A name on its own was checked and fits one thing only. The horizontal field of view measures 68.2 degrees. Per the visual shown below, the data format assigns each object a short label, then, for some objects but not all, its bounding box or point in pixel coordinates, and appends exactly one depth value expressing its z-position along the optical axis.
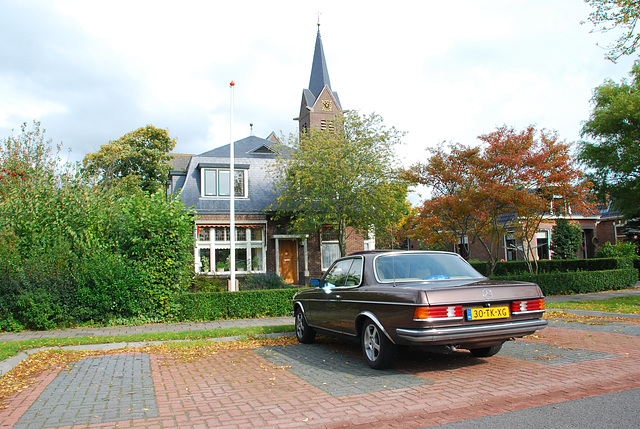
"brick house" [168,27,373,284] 23.06
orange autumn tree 16.77
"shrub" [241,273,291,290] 17.56
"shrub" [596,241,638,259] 25.83
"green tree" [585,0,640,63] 15.08
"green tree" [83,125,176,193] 40.16
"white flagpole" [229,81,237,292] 17.15
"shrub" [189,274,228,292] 15.12
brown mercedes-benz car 5.74
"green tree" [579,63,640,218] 23.67
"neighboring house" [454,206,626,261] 32.06
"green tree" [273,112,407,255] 20.34
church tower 33.38
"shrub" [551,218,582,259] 30.19
